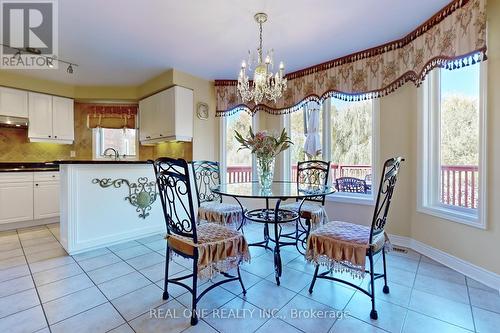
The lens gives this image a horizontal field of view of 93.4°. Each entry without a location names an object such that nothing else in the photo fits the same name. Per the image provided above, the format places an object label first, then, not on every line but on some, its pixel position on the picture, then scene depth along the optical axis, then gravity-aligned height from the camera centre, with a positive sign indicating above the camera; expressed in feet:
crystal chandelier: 7.93 +2.93
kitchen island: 8.77 -1.53
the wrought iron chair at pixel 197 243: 5.20 -1.83
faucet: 16.07 +0.90
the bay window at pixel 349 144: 10.77 +1.04
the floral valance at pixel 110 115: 15.87 +3.45
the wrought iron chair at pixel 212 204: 8.79 -1.60
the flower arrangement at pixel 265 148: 7.82 +0.59
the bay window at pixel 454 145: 7.11 +0.72
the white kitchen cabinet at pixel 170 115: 12.57 +2.86
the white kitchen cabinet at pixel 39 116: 13.30 +2.93
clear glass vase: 8.11 -0.15
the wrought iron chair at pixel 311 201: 8.69 -1.58
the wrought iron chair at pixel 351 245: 5.28 -1.90
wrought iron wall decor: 10.12 -1.23
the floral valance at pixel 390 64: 6.62 +3.90
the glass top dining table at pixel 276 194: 6.60 -0.81
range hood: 12.40 +2.42
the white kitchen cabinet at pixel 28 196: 11.51 -1.54
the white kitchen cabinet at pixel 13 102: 12.34 +3.43
